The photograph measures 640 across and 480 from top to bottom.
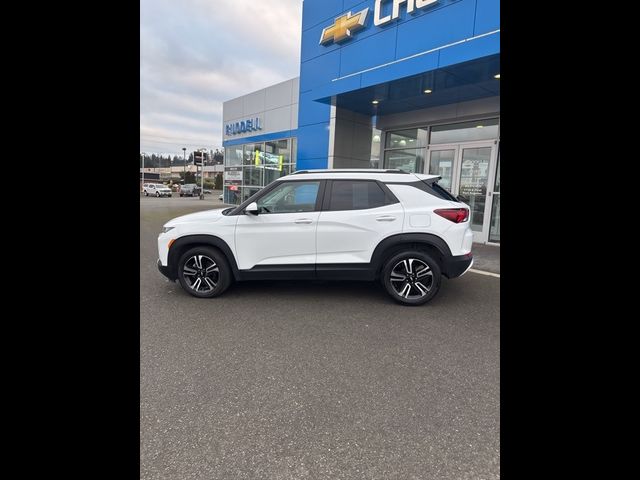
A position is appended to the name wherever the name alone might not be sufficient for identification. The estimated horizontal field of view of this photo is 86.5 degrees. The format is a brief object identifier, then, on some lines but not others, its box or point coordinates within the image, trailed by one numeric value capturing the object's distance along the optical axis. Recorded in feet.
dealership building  22.41
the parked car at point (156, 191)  128.26
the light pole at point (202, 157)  94.93
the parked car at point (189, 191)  139.89
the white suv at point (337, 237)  14.48
